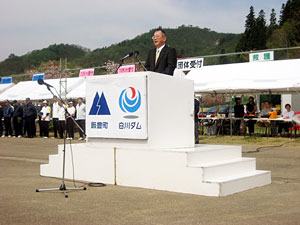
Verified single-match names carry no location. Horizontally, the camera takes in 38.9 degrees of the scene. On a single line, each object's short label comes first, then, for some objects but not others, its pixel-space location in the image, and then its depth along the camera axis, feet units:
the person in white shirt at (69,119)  69.39
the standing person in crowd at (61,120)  72.76
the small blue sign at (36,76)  93.10
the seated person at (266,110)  66.39
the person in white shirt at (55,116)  75.39
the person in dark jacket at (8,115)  84.12
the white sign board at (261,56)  65.46
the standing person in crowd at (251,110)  67.75
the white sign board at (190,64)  71.41
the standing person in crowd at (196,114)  49.12
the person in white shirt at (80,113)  69.05
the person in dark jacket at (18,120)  81.82
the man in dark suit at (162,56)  25.39
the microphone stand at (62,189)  21.17
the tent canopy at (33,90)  84.12
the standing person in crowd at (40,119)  79.36
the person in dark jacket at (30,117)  78.69
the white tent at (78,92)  80.33
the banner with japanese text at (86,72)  82.91
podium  21.15
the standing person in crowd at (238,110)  69.72
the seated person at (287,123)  60.90
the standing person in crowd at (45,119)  77.97
